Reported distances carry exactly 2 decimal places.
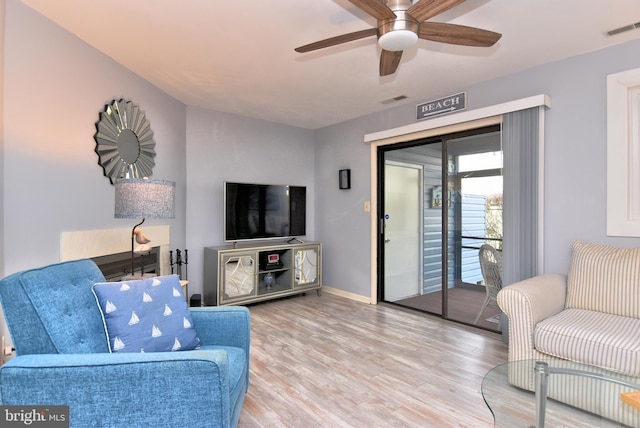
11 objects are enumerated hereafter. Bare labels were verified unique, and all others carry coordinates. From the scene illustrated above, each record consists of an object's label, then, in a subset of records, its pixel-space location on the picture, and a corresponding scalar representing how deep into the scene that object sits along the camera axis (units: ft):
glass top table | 4.42
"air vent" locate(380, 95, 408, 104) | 11.73
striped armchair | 5.75
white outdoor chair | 10.50
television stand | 12.23
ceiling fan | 5.23
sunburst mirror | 8.56
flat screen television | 12.98
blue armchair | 3.60
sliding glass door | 10.79
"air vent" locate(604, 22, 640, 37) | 7.29
